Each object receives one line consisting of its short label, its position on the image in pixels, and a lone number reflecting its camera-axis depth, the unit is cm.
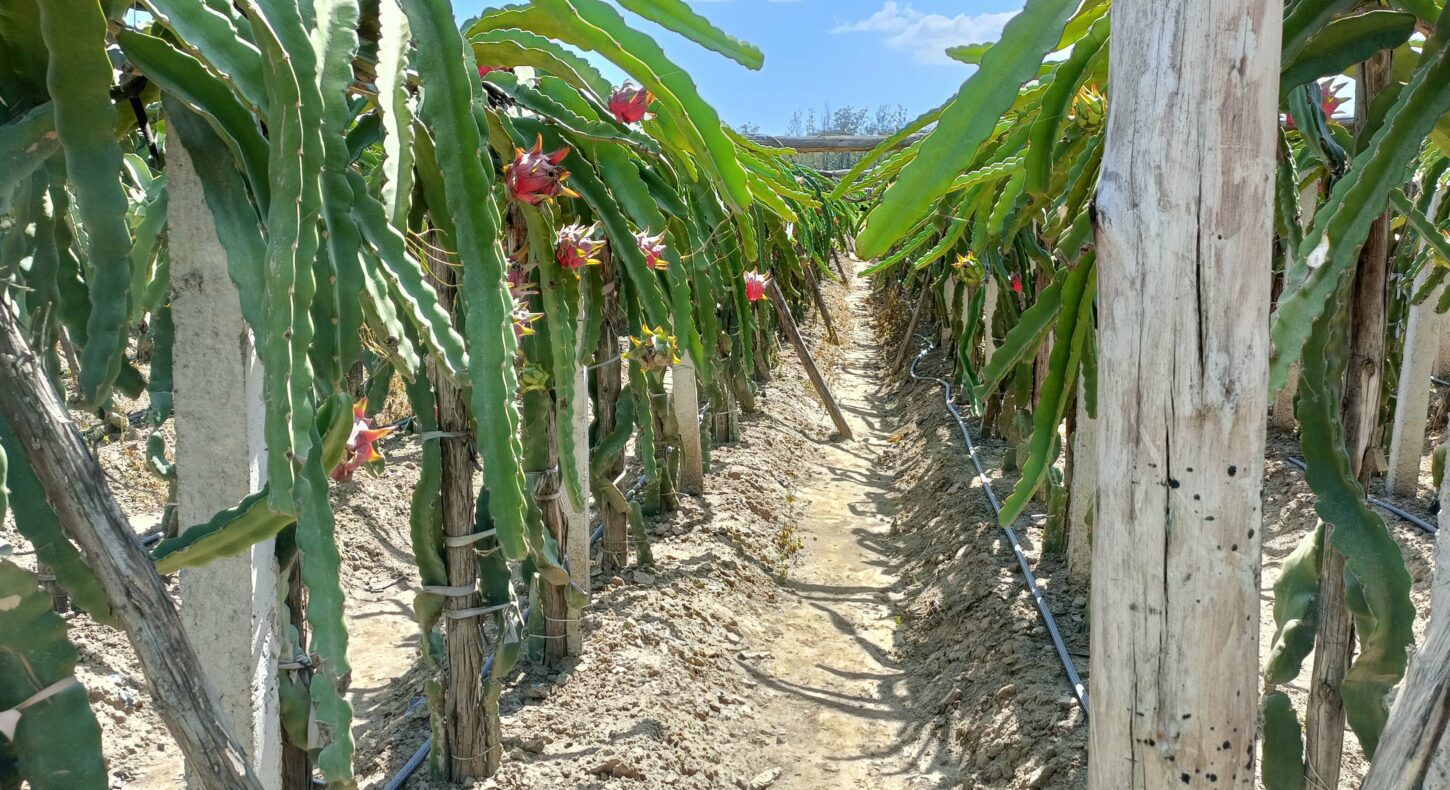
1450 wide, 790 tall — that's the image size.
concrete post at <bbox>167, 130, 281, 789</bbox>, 122
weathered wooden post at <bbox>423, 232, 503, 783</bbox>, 202
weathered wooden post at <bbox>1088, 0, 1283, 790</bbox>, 91
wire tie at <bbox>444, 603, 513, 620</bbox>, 216
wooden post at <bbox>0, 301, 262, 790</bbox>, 80
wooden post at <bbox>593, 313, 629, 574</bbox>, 312
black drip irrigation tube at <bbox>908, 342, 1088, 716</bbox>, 267
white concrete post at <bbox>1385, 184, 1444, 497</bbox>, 426
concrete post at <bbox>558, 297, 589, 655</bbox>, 285
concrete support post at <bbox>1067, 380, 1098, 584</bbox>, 311
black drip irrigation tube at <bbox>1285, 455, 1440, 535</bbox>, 382
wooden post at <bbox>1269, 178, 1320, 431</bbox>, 513
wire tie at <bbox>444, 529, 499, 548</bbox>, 209
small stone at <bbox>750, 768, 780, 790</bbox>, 272
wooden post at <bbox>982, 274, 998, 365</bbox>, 521
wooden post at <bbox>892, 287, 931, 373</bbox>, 693
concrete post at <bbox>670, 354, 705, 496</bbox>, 446
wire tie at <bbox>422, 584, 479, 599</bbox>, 211
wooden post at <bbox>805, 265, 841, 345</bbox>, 738
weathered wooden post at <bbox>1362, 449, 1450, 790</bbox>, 89
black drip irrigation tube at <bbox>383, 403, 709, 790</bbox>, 227
